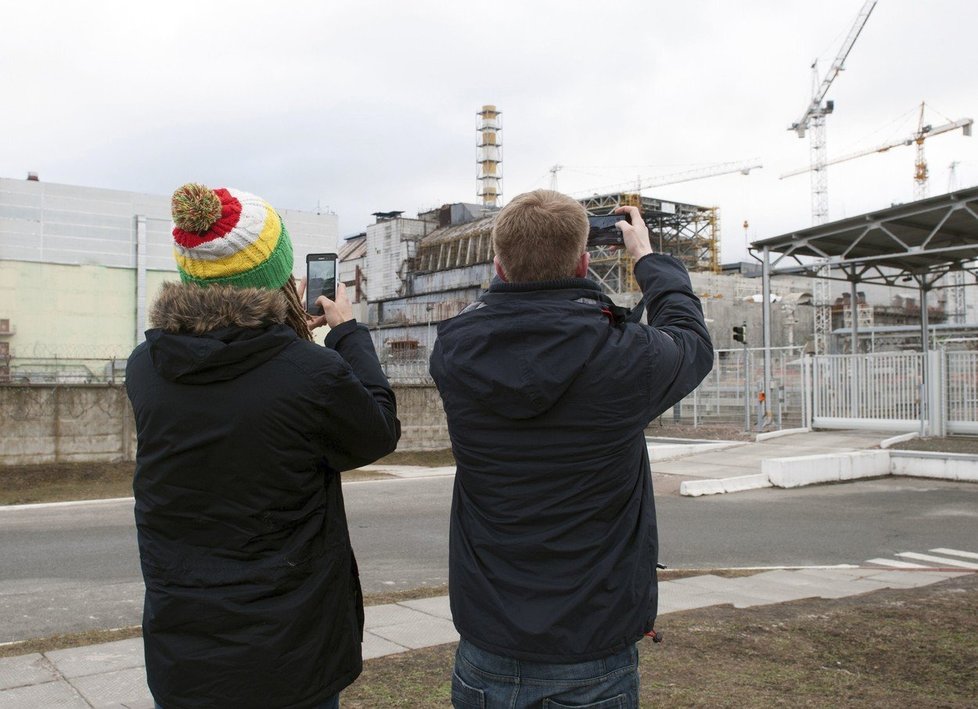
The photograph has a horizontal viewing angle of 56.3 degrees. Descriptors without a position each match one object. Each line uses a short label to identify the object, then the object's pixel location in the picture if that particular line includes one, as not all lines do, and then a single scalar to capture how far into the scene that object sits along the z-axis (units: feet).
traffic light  86.84
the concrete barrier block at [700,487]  48.08
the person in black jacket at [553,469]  7.40
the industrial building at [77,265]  136.36
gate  63.57
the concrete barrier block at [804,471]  50.37
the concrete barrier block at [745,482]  49.34
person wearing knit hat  7.41
